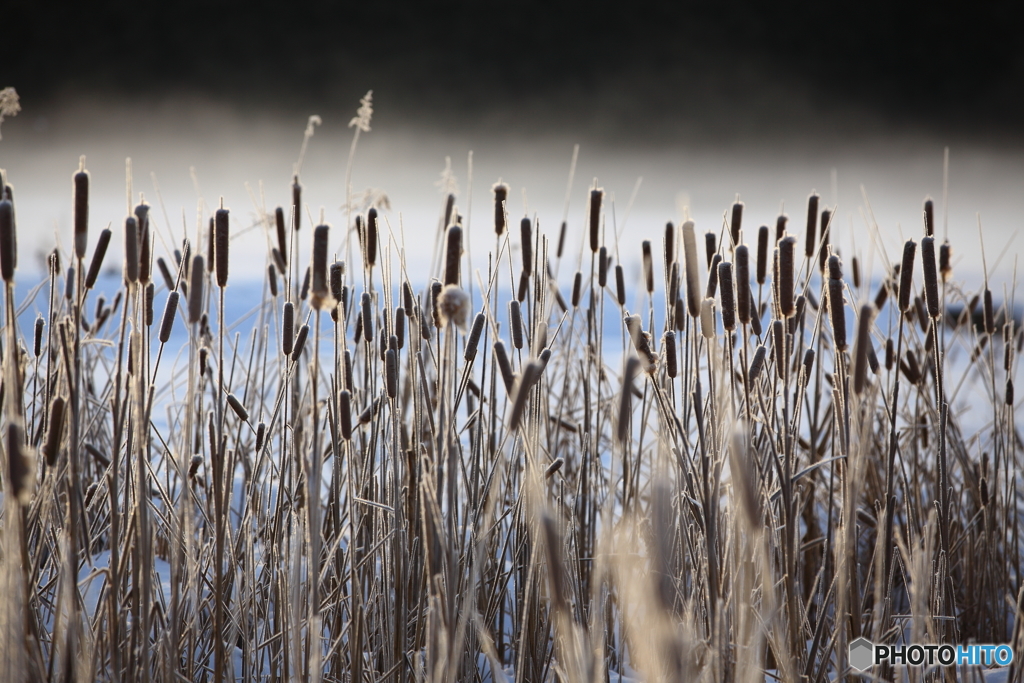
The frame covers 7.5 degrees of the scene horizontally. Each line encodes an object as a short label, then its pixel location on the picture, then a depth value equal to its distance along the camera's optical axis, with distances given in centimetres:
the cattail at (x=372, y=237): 1363
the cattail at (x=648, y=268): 1438
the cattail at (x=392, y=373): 1353
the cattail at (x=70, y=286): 1336
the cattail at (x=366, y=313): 1364
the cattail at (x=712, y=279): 1369
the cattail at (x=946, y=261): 1412
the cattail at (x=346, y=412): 1345
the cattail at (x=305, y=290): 1404
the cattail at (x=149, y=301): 1354
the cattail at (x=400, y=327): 1370
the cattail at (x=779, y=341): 1339
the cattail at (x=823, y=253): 1406
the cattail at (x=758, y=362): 1346
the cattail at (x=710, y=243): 1388
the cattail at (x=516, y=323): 1355
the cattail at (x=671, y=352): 1360
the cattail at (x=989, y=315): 1403
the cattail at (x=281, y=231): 1373
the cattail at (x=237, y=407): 1376
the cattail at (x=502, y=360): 1331
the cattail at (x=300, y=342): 1353
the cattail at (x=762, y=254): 1386
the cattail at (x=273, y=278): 1421
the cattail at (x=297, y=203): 1373
